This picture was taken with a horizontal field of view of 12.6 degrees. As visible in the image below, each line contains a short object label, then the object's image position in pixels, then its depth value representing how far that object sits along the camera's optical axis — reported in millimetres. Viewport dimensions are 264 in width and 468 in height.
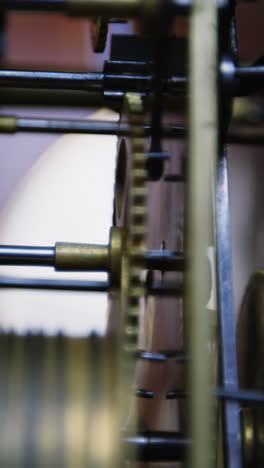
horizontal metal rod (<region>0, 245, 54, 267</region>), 181
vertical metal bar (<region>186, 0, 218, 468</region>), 139
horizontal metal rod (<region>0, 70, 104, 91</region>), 178
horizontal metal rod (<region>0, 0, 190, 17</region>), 151
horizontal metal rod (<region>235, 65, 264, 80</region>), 162
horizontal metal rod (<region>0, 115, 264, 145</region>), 186
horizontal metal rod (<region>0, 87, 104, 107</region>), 192
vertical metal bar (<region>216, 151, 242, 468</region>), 154
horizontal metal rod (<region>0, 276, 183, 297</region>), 187
